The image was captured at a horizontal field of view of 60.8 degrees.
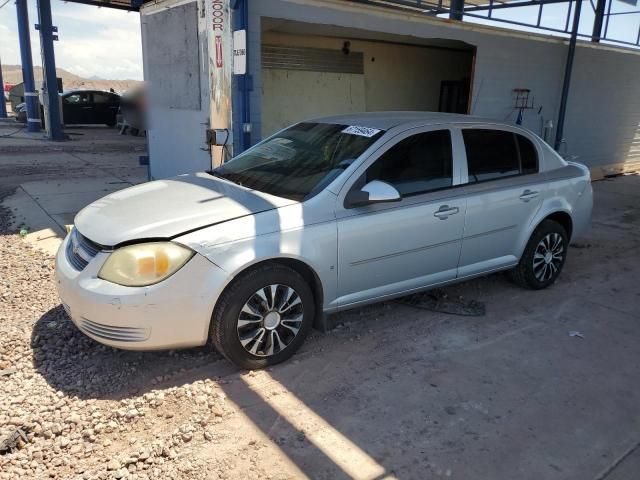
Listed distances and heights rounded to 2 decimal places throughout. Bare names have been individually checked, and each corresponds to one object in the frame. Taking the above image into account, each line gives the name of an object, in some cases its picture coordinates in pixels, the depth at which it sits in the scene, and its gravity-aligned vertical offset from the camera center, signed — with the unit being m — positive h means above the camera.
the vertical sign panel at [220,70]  6.34 +0.20
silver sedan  3.25 -0.93
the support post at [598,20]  11.84 +1.67
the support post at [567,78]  10.38 +0.39
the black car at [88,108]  21.33 -0.96
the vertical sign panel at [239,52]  5.88 +0.38
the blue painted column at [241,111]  6.89 -0.28
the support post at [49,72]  16.42 +0.27
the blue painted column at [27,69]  19.33 +0.42
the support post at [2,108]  24.66 -1.25
